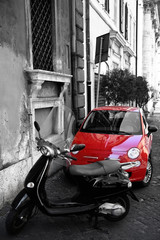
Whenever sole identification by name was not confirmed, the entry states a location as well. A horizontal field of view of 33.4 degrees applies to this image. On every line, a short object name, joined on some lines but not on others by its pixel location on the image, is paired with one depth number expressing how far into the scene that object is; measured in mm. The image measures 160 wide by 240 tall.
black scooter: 3254
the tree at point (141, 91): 14017
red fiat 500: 4730
